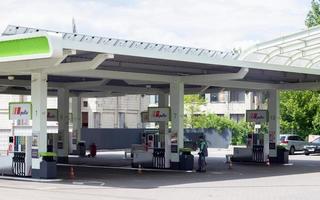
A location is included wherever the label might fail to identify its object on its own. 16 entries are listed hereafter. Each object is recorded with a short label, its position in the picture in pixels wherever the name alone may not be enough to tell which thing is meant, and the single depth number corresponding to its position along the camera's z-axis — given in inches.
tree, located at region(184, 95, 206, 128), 2610.7
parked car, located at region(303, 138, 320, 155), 1876.2
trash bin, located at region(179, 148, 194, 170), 1165.7
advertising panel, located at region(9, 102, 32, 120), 971.4
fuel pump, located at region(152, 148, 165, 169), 1202.0
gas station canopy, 857.5
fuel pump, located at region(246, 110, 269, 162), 1417.3
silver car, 1930.4
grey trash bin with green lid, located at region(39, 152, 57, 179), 943.7
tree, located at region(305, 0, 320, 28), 1907.0
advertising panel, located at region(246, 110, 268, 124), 1440.7
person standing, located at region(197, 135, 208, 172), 1119.0
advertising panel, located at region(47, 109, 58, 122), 1507.1
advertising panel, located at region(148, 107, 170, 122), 1220.5
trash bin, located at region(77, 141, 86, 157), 1731.1
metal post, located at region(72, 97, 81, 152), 1769.2
